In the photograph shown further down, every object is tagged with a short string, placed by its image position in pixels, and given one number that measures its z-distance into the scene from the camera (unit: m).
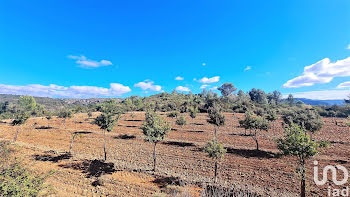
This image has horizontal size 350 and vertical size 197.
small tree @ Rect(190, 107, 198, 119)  44.84
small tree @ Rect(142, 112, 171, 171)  16.09
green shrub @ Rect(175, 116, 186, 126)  35.28
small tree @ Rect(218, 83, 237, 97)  136.12
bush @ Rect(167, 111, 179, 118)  45.66
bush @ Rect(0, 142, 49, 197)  5.86
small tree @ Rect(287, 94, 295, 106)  127.68
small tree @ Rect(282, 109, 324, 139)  24.20
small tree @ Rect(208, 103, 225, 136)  27.88
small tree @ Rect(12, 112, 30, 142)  28.50
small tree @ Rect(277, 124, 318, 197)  10.21
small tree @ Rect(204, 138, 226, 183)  13.85
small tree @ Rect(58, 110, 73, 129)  43.91
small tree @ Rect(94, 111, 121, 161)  19.24
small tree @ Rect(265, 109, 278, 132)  37.28
